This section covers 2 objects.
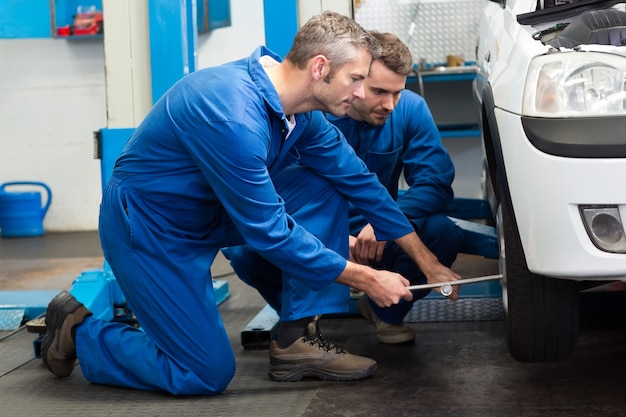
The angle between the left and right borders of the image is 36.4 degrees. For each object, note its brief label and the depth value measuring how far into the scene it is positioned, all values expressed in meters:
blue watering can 7.00
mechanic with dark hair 3.18
